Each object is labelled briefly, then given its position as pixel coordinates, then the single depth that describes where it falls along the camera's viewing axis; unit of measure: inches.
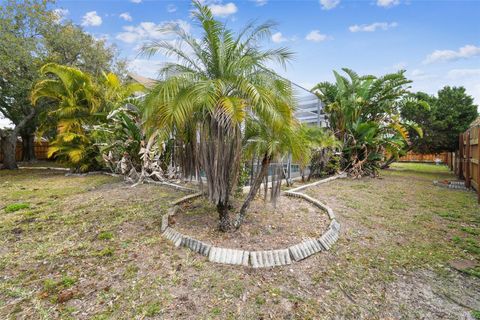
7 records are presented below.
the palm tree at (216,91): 122.7
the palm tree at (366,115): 411.2
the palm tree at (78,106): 368.8
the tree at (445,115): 491.8
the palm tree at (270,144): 141.3
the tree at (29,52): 369.0
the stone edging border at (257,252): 125.4
